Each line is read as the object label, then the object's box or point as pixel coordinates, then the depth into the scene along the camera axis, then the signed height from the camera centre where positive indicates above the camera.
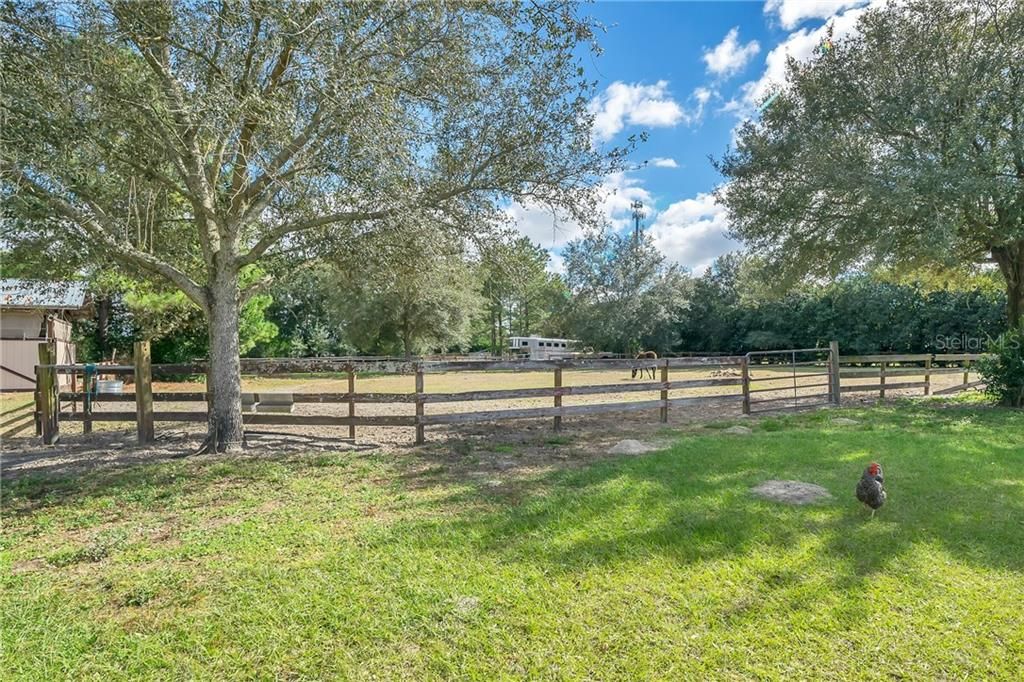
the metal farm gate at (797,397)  9.97 -1.36
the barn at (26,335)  14.86 +0.39
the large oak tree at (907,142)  9.92 +4.19
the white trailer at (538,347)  37.28 -0.45
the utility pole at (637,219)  36.56 +9.04
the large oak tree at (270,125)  4.42 +2.26
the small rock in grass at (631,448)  6.29 -1.36
